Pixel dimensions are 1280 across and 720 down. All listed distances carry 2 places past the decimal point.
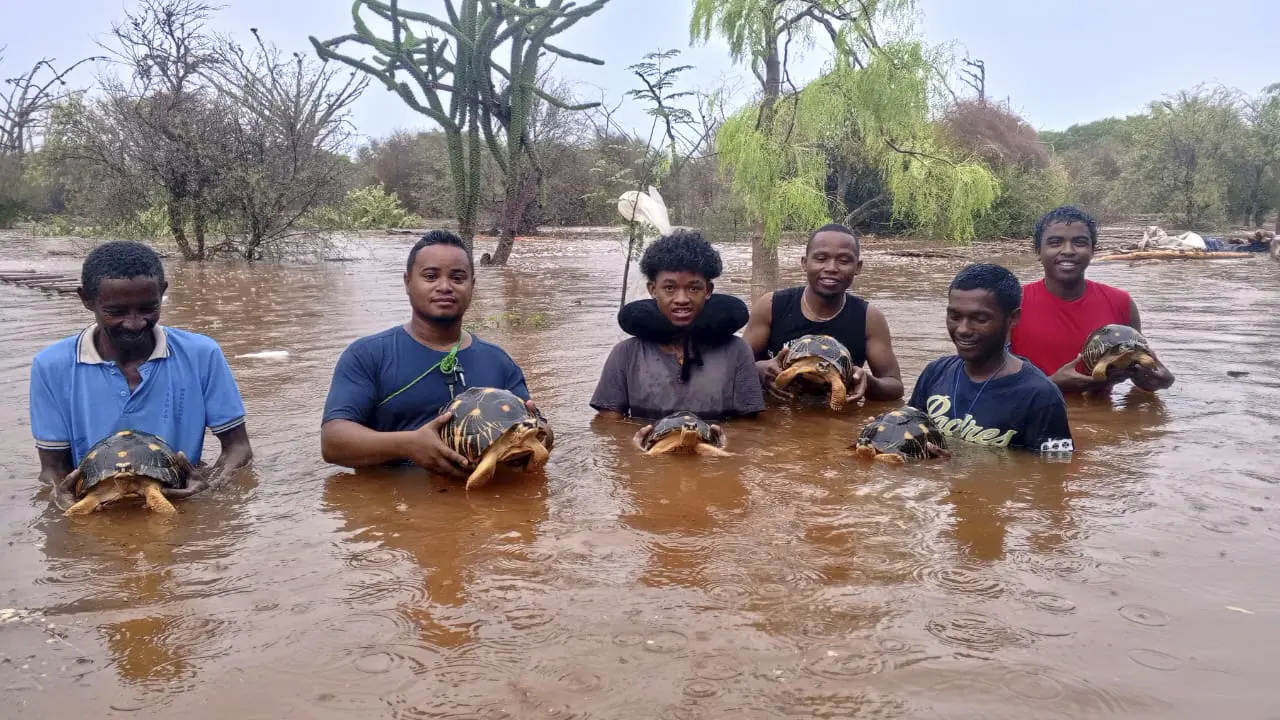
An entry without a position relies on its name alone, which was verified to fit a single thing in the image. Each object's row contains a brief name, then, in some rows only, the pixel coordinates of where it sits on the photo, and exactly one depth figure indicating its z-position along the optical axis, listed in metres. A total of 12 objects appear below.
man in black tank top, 5.28
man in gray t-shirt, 4.78
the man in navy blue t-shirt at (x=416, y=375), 3.93
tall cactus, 15.02
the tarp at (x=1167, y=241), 22.41
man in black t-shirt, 4.23
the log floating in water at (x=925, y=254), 21.86
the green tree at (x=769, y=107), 11.97
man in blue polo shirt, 3.66
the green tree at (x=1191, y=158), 32.22
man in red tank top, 5.35
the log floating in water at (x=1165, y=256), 19.97
